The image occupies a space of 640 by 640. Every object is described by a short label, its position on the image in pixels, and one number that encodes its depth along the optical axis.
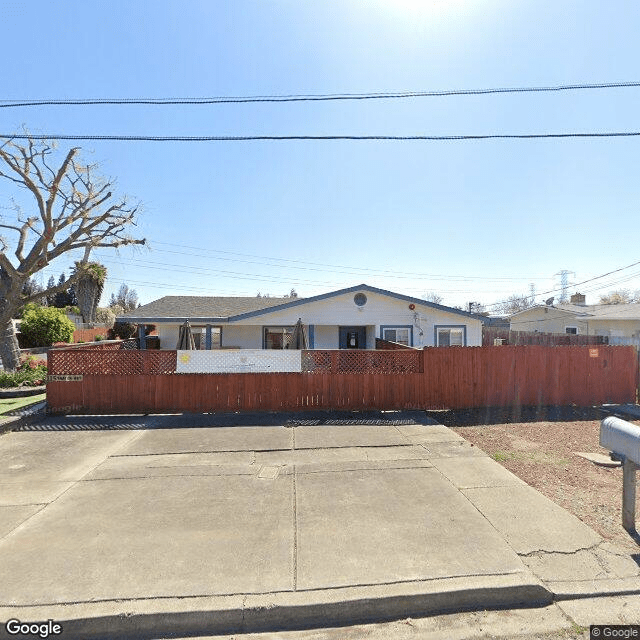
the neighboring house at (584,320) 23.45
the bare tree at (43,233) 14.31
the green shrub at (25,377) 12.41
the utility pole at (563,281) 71.15
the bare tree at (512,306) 83.30
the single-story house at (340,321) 16.52
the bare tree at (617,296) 60.88
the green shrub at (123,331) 32.59
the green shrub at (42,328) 28.16
